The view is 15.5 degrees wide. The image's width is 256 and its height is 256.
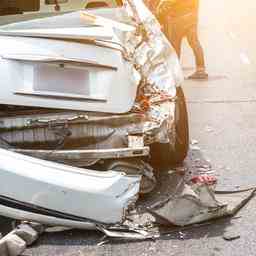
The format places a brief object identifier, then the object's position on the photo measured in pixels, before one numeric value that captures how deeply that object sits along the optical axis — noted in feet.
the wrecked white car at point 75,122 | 19.76
